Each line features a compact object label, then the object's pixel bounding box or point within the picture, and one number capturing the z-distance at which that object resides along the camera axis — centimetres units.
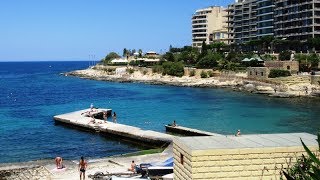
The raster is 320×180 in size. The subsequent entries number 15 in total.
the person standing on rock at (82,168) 2523
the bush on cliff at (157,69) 12462
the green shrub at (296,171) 1307
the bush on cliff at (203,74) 10731
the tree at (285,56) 10031
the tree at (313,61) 9181
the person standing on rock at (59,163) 2845
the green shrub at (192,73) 11238
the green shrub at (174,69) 11662
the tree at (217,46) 13925
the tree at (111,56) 18388
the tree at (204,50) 12136
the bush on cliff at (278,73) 8646
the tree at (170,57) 13362
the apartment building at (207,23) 17038
